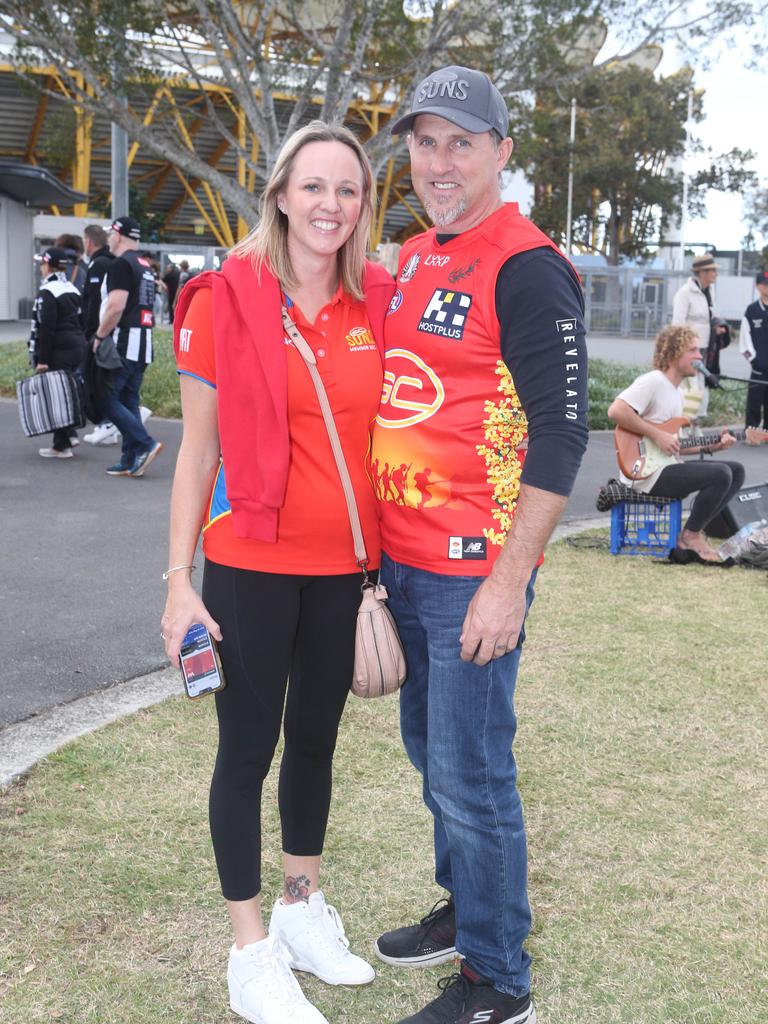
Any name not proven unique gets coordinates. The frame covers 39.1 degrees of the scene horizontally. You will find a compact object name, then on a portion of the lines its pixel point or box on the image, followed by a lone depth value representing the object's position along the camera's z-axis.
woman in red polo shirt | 2.38
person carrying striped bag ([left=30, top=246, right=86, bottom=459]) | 9.99
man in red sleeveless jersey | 2.23
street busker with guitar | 6.95
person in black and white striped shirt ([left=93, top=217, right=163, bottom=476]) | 9.13
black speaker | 7.65
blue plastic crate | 7.18
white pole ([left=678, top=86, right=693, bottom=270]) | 47.33
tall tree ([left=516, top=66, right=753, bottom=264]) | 44.88
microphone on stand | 7.11
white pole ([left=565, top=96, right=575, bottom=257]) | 45.53
